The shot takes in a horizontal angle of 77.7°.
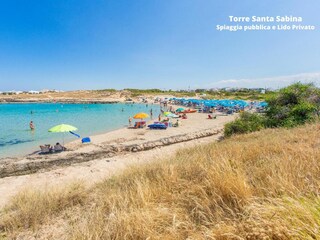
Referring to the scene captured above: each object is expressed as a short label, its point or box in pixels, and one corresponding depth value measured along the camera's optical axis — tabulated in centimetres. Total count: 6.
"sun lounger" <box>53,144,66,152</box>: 1443
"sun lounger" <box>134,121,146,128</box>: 2420
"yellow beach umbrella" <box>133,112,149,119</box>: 2342
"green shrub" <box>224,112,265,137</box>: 1316
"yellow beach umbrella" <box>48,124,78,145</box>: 1451
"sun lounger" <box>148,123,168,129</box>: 2244
